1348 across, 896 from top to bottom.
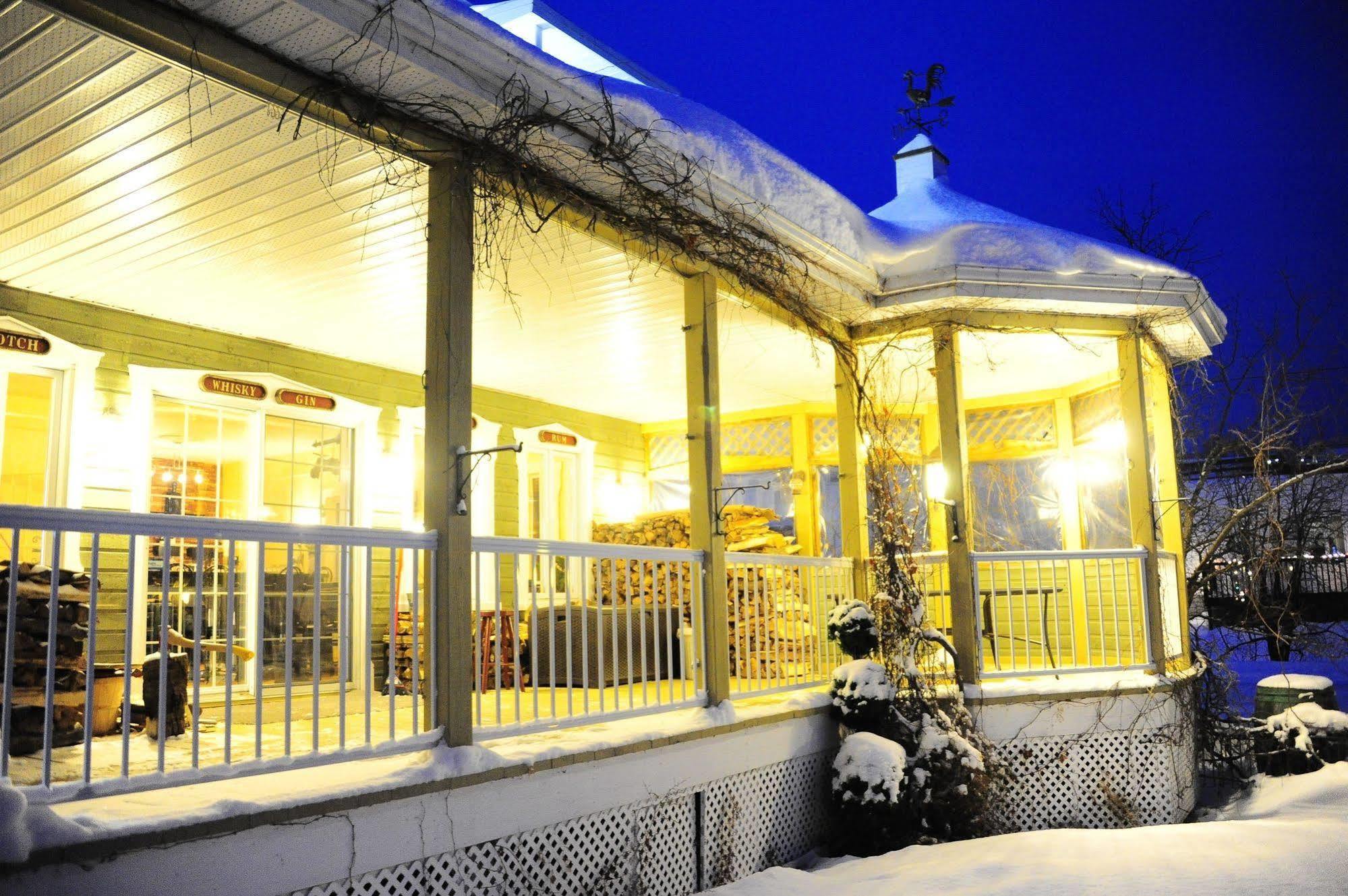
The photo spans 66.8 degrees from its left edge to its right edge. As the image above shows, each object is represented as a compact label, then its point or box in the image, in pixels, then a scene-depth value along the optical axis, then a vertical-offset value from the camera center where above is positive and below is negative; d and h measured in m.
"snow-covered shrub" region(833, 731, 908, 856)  5.67 -1.26
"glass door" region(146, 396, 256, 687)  6.89 +0.64
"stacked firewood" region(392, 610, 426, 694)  8.16 -0.57
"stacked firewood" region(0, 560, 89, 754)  4.53 -0.31
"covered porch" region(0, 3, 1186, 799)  4.04 +1.04
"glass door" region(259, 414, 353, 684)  7.44 +0.54
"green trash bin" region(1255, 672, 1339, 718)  8.24 -1.10
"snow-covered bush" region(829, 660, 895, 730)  6.05 -0.76
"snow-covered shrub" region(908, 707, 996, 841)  5.80 -1.26
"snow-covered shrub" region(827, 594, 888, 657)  6.26 -0.38
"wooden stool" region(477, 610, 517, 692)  7.66 -0.60
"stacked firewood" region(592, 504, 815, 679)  6.20 -0.06
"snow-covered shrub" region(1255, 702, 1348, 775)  7.55 -1.36
